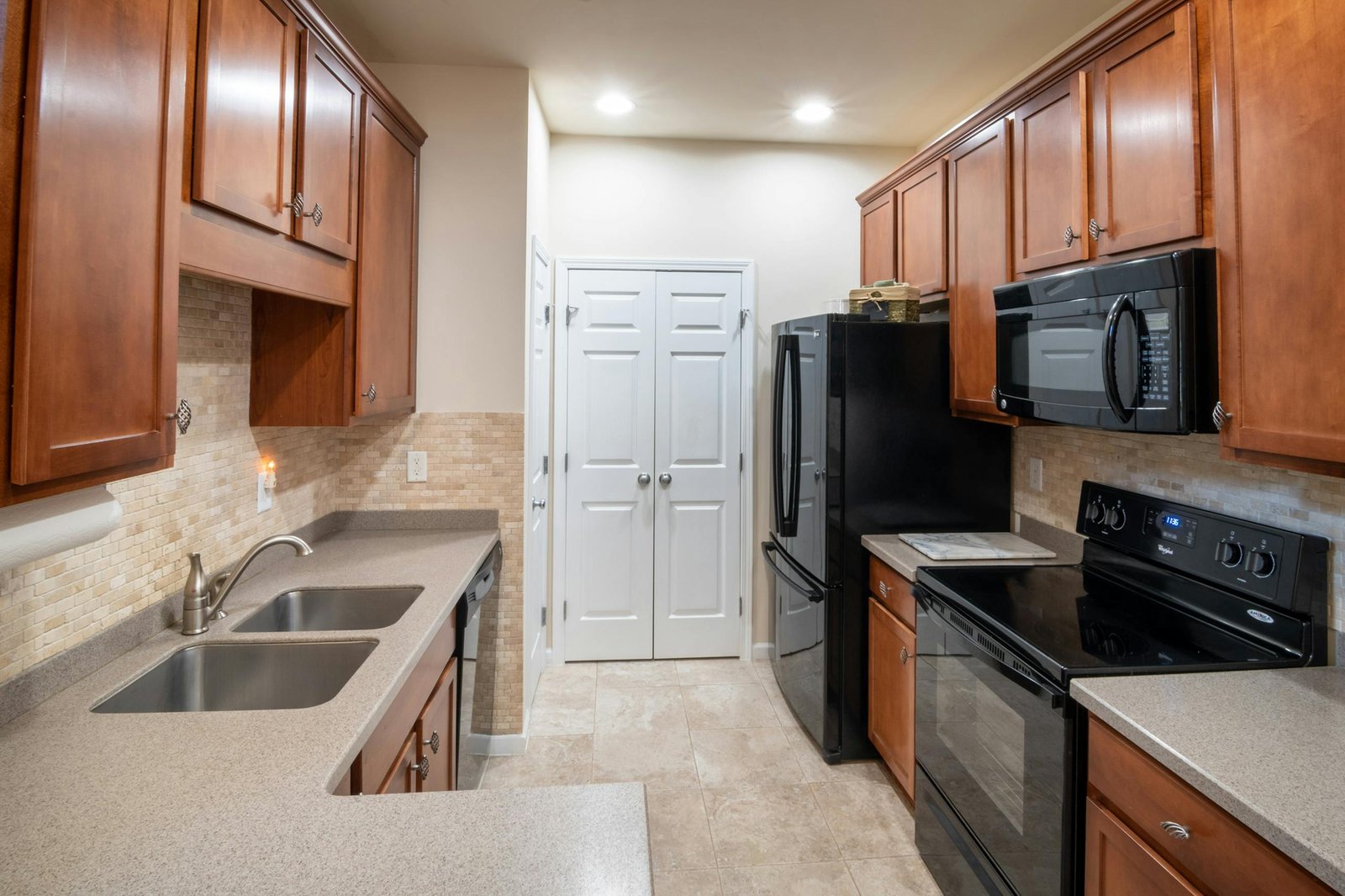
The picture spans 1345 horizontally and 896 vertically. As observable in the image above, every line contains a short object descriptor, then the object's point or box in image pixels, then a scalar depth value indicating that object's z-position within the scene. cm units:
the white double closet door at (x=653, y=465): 342
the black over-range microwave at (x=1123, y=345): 144
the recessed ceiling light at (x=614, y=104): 295
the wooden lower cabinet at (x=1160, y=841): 98
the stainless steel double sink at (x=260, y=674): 149
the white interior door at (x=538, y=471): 278
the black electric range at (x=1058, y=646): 143
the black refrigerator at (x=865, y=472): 256
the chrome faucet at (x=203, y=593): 156
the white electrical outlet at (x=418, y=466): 255
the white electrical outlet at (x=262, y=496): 204
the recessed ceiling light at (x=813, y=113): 301
